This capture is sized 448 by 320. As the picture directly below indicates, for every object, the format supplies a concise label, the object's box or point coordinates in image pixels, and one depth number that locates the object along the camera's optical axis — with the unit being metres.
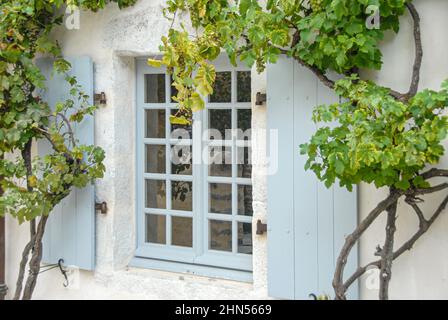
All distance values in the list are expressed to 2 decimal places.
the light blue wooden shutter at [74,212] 4.15
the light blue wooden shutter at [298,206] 3.39
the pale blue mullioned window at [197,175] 3.94
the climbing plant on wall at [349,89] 2.73
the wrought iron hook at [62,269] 4.26
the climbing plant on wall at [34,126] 3.88
